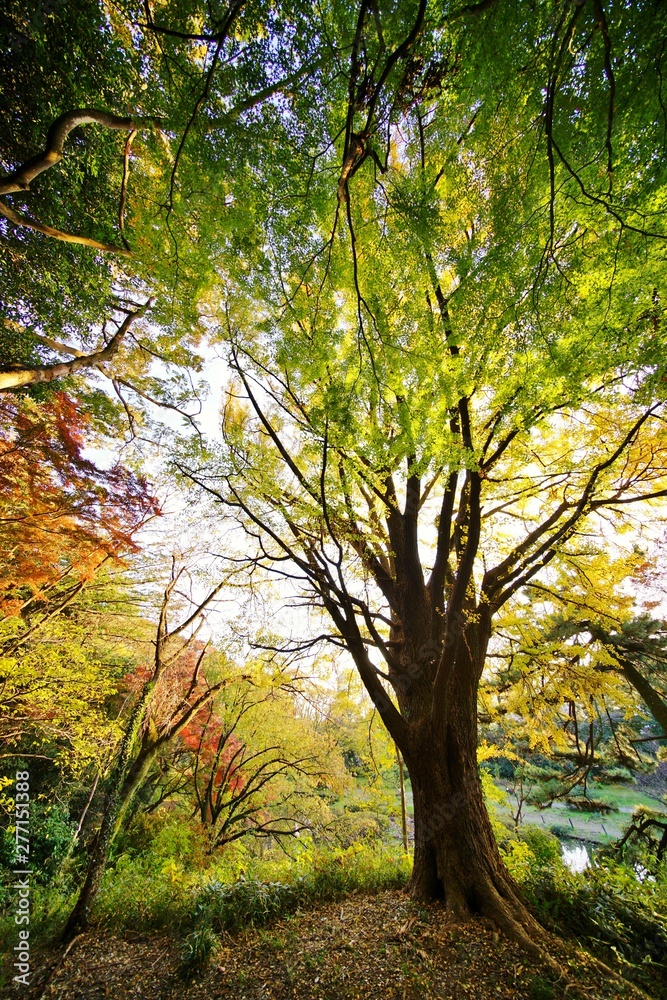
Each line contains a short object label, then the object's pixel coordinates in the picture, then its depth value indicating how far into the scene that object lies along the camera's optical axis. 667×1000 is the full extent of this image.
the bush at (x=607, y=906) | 2.92
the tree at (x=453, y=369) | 2.43
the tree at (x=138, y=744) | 3.83
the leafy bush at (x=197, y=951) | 2.92
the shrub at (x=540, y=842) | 4.13
